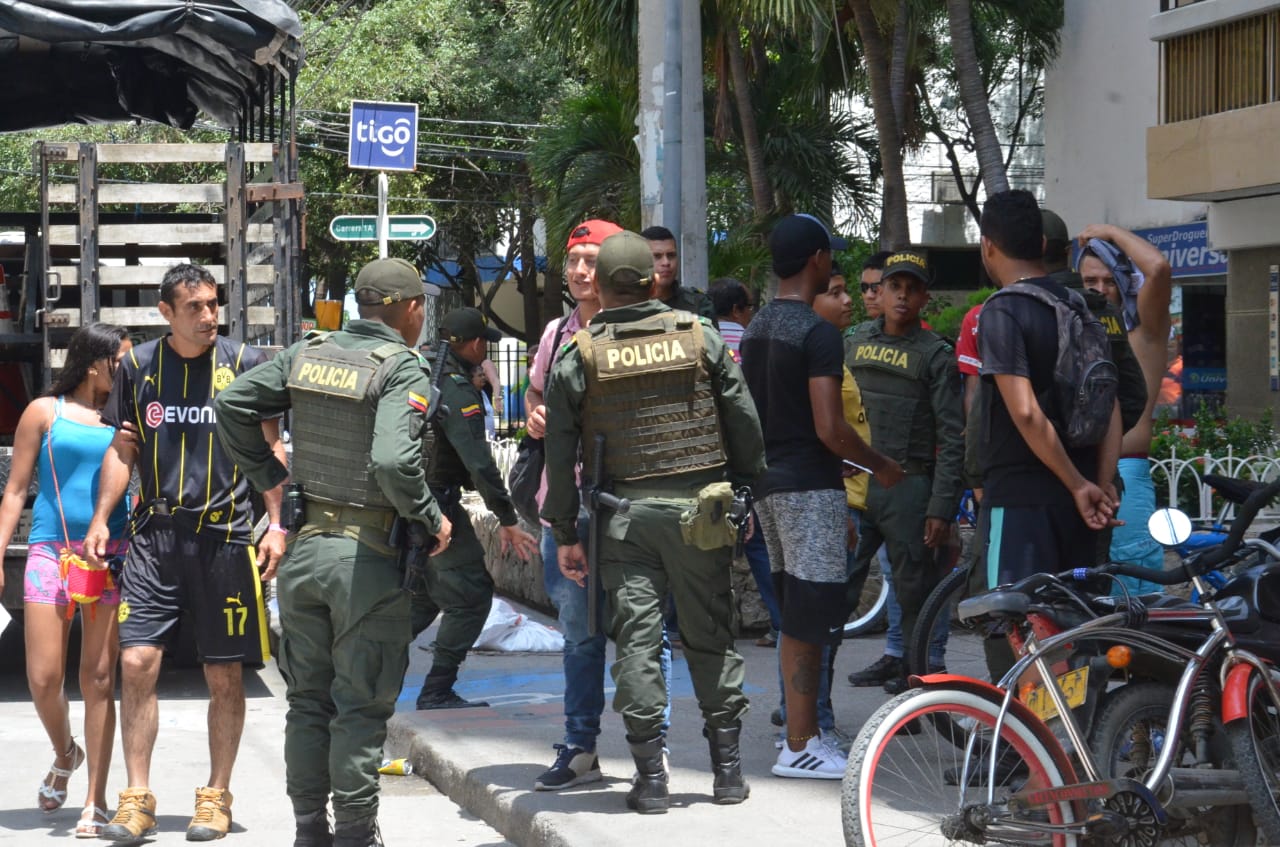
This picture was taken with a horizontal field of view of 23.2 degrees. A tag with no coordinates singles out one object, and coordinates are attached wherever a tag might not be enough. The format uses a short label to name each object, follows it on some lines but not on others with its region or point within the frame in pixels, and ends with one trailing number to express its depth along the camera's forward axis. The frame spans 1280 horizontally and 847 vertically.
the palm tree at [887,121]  34.00
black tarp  16.43
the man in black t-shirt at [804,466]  10.30
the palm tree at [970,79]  32.37
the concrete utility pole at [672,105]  18.53
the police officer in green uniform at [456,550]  13.09
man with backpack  8.77
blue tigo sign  25.93
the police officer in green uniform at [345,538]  8.92
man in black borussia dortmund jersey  10.29
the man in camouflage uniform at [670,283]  11.87
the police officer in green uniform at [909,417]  12.46
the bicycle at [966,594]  8.46
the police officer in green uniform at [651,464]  9.42
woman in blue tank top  11.03
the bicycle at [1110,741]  7.59
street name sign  25.37
